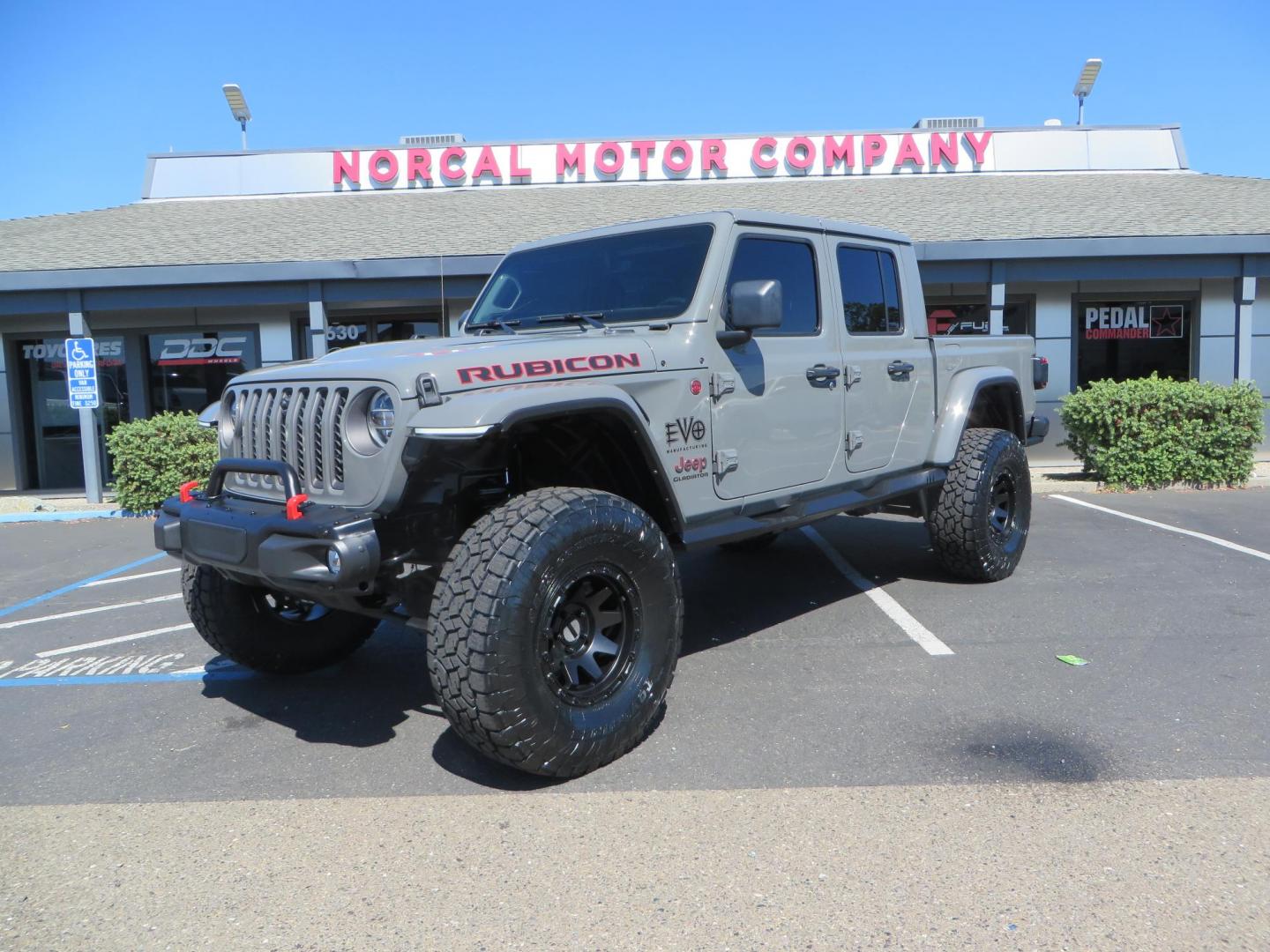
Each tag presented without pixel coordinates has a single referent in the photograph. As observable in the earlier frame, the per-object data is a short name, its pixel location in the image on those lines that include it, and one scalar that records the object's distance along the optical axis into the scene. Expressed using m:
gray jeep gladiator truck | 3.09
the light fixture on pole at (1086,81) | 20.92
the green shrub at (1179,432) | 10.53
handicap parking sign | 11.27
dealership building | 12.27
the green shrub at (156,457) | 10.52
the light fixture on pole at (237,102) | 21.39
